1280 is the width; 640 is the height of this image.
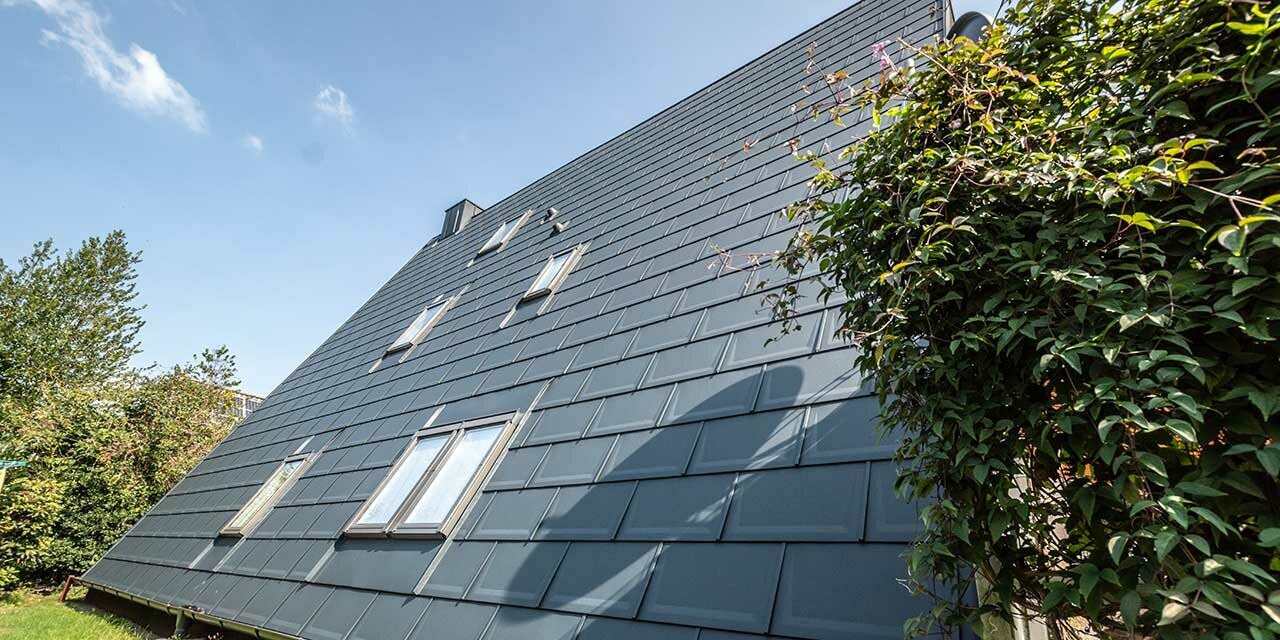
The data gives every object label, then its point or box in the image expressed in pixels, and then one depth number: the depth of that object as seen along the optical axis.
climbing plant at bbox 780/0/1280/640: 0.87
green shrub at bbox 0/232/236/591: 9.32
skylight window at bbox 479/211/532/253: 7.77
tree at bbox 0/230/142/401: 18.64
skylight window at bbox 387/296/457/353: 6.43
